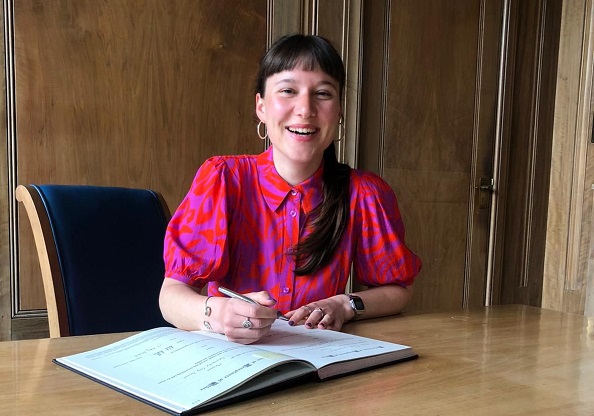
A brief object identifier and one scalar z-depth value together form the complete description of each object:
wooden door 2.95
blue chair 1.24
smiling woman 1.25
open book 0.65
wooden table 0.65
